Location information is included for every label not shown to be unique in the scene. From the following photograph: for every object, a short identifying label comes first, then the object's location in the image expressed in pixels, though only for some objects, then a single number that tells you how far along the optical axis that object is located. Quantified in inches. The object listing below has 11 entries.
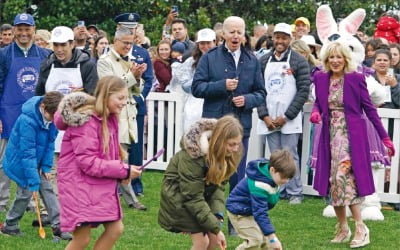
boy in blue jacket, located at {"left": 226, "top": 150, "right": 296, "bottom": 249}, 321.7
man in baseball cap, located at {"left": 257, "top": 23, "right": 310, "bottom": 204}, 490.0
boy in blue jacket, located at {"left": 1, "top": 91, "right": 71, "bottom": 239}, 378.0
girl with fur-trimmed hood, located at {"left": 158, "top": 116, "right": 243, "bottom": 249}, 309.7
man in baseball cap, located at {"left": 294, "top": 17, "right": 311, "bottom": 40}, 649.6
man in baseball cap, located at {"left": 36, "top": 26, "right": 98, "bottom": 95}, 418.0
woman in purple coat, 396.8
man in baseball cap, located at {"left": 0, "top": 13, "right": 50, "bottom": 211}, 440.1
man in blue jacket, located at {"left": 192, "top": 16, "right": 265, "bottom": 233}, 402.9
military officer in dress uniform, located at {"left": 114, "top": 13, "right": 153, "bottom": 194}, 493.7
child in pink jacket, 308.8
